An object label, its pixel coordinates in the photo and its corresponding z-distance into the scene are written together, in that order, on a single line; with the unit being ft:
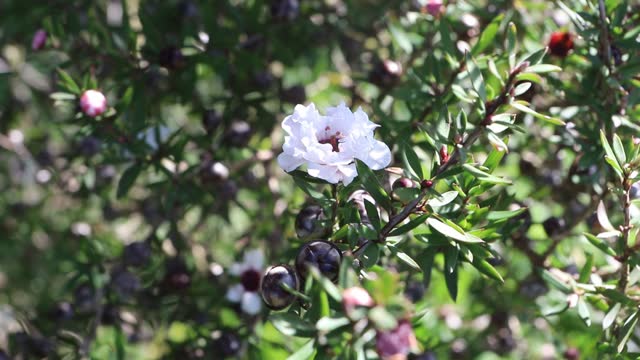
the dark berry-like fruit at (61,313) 0.97
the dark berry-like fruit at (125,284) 0.94
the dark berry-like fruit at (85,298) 0.94
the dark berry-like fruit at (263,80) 1.00
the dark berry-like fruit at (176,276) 0.98
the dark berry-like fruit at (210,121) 0.97
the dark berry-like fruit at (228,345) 0.91
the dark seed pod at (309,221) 0.76
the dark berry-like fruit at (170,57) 0.93
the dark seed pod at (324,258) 0.72
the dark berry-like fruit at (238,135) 0.97
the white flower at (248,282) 0.92
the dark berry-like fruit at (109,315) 0.95
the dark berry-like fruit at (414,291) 0.95
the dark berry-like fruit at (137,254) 0.94
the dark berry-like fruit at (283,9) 1.00
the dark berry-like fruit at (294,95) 1.03
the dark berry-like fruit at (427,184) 0.72
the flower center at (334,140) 0.76
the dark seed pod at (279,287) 0.74
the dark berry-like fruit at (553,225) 0.92
